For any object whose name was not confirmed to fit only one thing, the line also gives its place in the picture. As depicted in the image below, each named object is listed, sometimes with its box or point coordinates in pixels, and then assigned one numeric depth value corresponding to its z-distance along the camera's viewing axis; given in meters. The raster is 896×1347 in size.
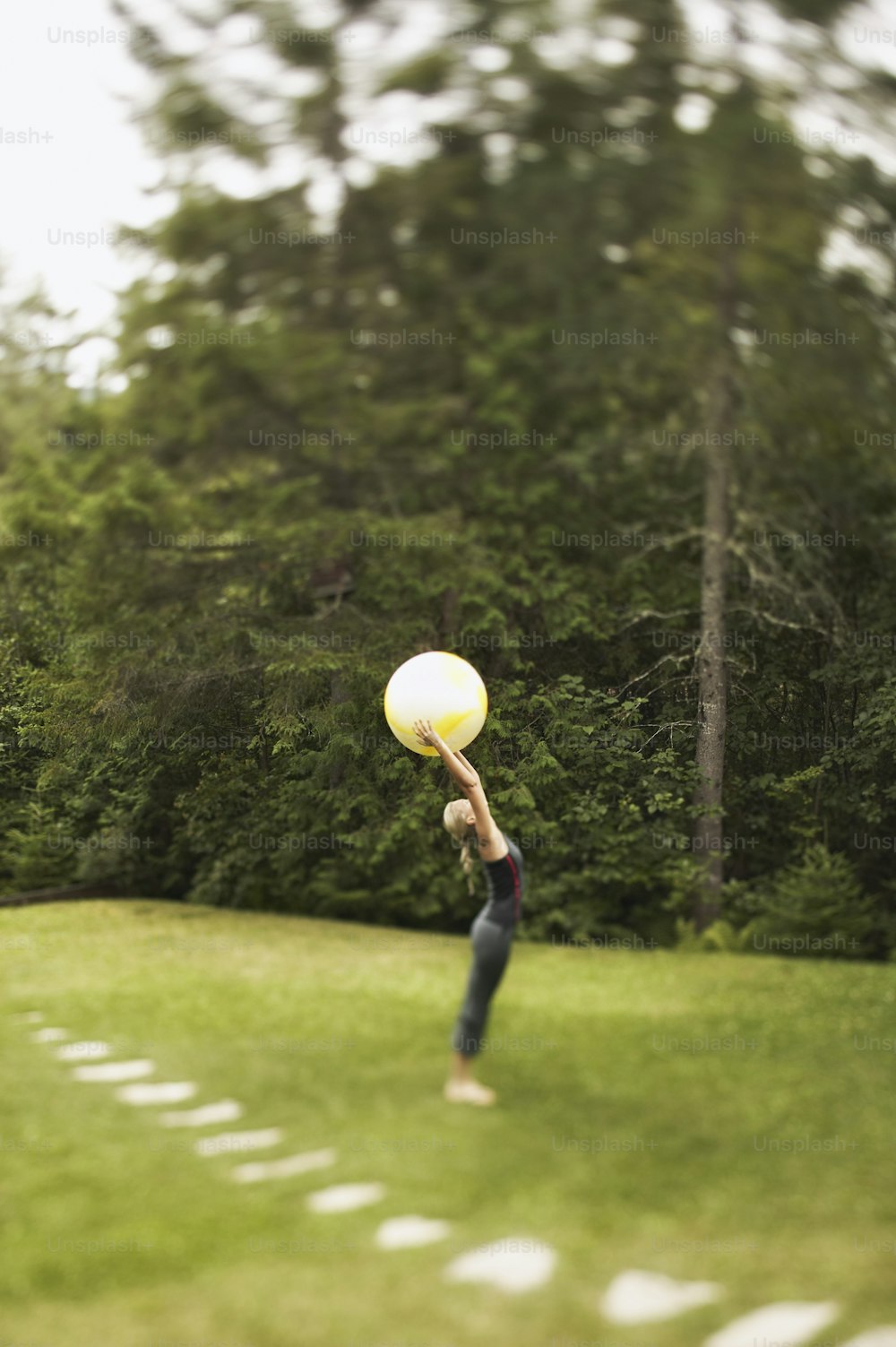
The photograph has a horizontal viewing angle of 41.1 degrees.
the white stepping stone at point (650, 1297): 4.18
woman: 5.88
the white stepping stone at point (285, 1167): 5.26
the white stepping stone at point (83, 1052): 6.87
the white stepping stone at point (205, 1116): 5.88
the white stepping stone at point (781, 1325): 4.04
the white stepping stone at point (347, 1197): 4.97
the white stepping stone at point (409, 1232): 4.66
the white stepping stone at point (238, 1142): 5.56
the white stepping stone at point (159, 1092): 6.20
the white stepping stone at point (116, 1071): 6.54
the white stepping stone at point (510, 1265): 4.39
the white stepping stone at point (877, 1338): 4.02
